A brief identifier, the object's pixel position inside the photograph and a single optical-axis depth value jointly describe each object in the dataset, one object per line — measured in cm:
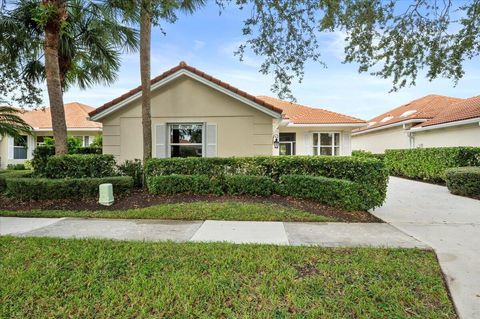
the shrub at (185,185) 840
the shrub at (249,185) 824
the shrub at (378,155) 2103
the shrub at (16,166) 1962
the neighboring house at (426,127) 1487
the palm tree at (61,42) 911
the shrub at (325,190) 683
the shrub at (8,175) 895
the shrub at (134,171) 975
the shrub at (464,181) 991
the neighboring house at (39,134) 2070
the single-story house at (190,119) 1080
